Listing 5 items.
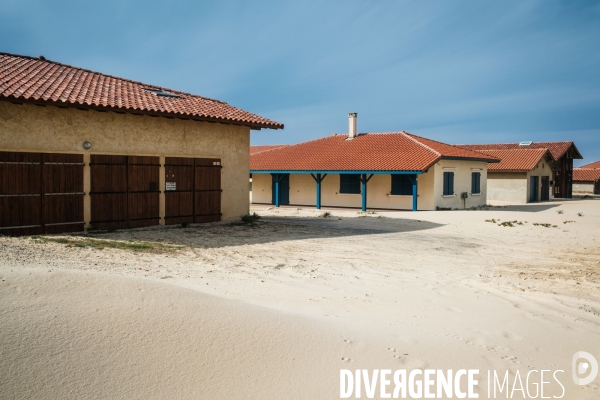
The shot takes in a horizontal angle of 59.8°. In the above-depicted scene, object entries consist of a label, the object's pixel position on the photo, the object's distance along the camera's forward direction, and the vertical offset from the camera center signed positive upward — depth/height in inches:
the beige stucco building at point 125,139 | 471.5 +46.2
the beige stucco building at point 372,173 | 1013.8 +27.3
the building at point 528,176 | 1439.5 +37.0
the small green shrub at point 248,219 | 646.3 -42.0
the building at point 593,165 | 2463.1 +115.4
